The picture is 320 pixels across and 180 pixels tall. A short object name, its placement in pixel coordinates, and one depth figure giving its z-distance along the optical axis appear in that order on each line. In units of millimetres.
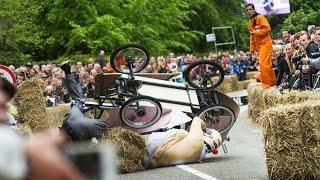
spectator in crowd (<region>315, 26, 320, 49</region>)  17047
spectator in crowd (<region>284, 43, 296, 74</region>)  17578
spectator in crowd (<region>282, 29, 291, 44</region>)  20300
